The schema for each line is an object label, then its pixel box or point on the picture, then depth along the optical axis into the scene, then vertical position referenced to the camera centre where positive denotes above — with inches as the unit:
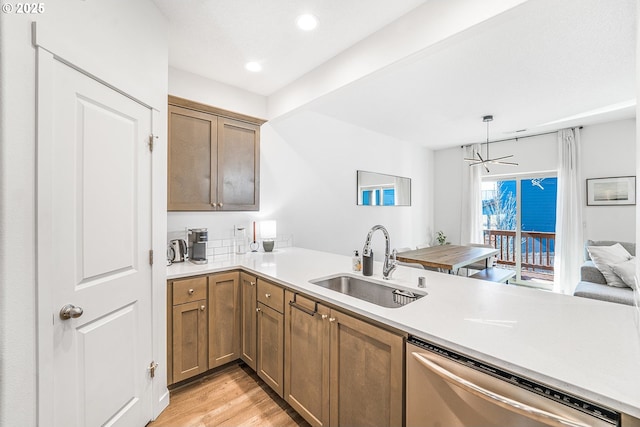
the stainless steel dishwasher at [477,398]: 30.1 -22.6
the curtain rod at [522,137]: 182.4 +53.1
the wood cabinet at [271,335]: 73.3 -34.4
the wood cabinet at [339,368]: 47.3 -31.0
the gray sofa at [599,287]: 107.6 -31.6
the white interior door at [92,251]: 45.9 -7.8
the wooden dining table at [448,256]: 120.1 -21.4
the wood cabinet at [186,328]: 79.0 -34.2
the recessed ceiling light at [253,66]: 98.3 +52.7
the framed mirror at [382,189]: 172.8 +15.5
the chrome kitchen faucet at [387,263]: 71.0 -13.1
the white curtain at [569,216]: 170.9 -1.8
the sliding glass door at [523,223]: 191.9 -7.3
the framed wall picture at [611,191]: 155.5 +12.9
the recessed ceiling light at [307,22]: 74.1 +52.1
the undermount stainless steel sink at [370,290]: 65.2 -20.1
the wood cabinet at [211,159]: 91.7 +19.1
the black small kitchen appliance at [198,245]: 96.8 -11.7
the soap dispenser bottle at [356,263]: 80.2 -14.6
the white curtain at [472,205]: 214.4 +6.1
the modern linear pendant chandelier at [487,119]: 151.5 +52.2
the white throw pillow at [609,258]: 121.3 -20.5
